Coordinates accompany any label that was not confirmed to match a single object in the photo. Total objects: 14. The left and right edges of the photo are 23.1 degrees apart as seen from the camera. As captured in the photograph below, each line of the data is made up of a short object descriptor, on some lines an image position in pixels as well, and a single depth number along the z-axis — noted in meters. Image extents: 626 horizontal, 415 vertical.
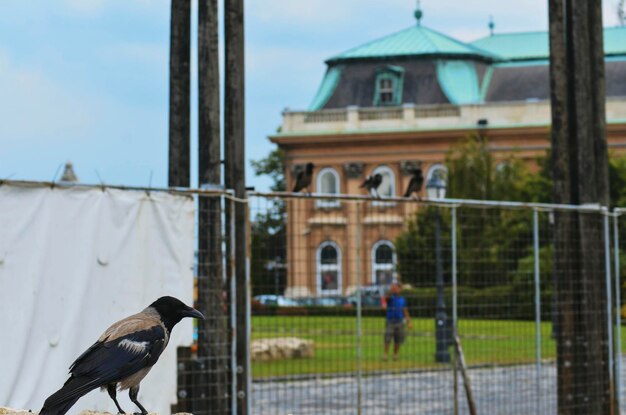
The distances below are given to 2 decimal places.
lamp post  21.20
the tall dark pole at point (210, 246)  10.55
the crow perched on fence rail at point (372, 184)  15.81
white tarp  9.39
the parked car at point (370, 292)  27.77
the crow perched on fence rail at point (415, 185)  16.47
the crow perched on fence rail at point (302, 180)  14.59
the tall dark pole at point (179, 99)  11.24
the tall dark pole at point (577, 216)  13.39
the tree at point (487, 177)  67.25
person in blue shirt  22.19
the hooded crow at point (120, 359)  6.84
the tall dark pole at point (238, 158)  10.71
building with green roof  86.81
